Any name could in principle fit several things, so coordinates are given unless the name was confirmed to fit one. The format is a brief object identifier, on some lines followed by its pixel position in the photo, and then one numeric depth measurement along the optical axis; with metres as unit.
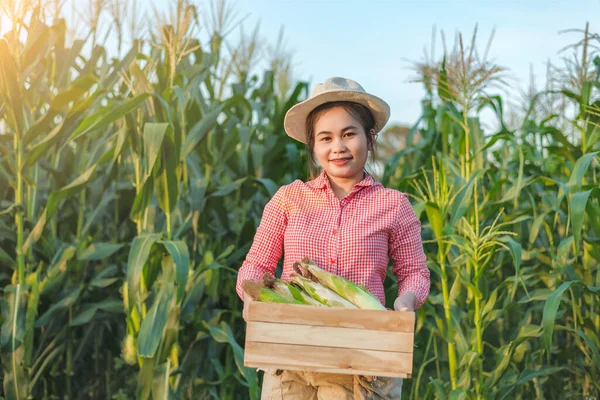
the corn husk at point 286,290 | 1.90
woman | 2.06
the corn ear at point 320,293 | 1.87
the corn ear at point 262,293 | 1.86
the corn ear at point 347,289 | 1.84
